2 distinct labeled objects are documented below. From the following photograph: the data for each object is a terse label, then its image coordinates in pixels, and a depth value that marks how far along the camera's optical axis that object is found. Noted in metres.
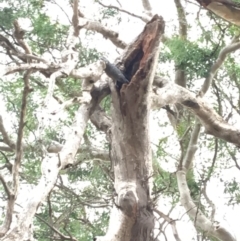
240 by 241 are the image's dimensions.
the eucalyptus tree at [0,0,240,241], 8.89
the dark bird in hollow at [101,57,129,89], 9.23
